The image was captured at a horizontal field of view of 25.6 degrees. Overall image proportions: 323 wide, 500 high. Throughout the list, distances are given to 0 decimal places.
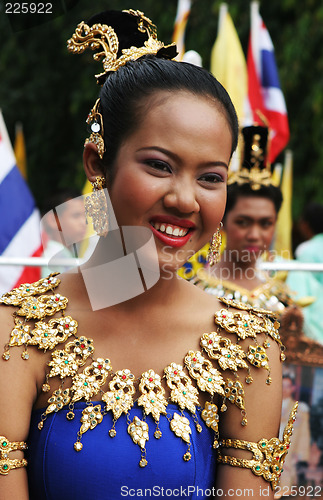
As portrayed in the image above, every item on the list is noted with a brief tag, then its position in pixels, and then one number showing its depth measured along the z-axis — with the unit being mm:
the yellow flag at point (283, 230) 6391
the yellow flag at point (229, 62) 5621
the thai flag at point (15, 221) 4070
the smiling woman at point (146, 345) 1755
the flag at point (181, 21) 5350
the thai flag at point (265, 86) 5992
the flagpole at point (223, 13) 5887
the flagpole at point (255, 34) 6203
